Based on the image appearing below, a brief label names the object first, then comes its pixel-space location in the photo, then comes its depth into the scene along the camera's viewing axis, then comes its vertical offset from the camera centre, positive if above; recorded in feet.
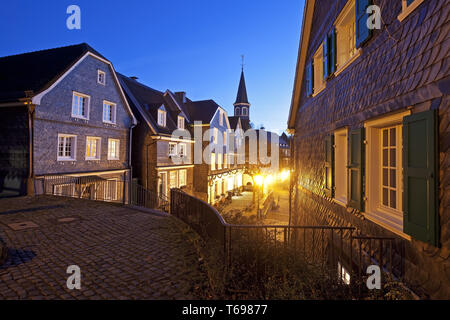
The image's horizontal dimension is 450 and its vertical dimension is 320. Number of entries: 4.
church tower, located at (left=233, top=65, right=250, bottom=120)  169.58 +40.52
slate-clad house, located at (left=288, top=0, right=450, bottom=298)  9.62 +1.90
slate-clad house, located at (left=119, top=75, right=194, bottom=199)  61.16 +4.70
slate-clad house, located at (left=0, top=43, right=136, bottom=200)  39.09 +7.49
